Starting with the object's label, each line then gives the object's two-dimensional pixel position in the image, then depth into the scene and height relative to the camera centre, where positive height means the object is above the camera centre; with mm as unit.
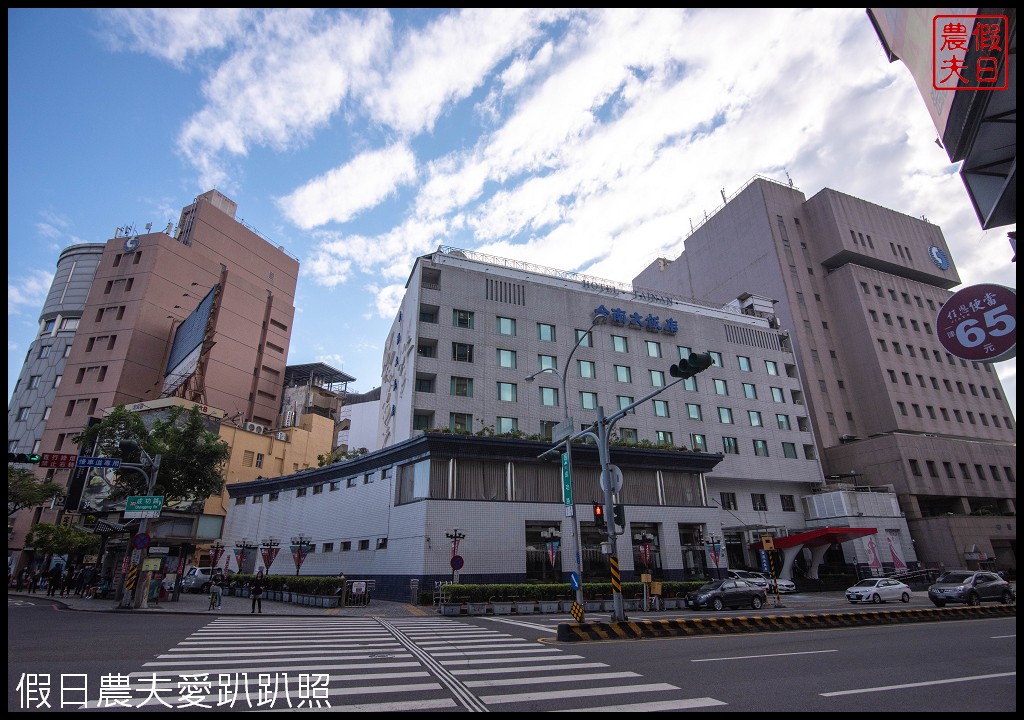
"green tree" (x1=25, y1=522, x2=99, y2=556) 37406 +2684
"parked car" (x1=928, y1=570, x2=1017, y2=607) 26016 -1252
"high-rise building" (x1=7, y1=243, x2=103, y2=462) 65375 +29002
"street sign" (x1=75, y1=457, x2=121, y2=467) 22364 +4721
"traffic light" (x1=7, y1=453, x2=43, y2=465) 18078 +4149
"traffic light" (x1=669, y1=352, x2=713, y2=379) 13741 +4993
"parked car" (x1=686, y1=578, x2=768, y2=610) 25875 -1297
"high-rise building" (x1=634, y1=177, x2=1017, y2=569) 52344 +23547
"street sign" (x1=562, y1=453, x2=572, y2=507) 21672 +3388
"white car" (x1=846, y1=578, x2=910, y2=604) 30109 -1458
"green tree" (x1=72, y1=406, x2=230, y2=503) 36406 +8389
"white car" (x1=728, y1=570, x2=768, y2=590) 34178 -650
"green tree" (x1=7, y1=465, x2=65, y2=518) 42906 +7126
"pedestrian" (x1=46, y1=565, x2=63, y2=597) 36156 -28
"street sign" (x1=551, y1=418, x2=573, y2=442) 21000 +5235
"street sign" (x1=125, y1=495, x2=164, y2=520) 24969 +3241
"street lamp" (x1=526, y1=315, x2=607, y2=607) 20844 +2575
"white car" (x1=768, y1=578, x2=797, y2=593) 37406 -1269
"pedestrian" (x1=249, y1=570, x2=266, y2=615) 24106 -531
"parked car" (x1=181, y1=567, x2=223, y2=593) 38812 -288
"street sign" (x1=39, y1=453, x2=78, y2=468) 19188 +4182
